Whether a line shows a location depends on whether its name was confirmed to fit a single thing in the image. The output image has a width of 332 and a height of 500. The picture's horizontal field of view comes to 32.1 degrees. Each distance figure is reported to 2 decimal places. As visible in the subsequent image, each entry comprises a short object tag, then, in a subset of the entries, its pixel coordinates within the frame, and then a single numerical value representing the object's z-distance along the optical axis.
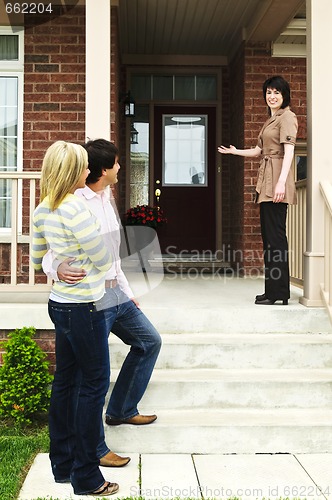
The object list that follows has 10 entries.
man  2.81
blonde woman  2.52
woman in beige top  4.26
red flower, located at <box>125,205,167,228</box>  7.29
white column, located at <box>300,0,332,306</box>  4.46
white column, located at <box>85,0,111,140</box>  4.21
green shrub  3.70
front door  8.10
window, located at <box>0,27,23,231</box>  6.20
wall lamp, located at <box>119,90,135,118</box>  7.49
